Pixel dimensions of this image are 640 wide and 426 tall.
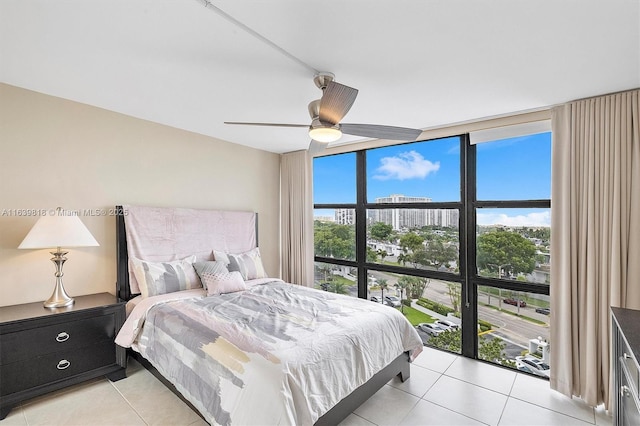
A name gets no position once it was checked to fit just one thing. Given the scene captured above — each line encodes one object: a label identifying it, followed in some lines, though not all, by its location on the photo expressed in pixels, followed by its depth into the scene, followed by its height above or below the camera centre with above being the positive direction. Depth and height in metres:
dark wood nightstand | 2.22 -1.05
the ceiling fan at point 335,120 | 1.79 +0.61
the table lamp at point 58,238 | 2.39 -0.20
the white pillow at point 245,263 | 3.68 -0.62
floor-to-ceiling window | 3.00 -0.31
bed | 1.76 -0.85
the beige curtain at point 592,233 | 2.34 -0.18
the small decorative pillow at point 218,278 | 3.14 -0.69
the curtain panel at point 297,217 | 4.49 -0.07
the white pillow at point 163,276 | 2.99 -0.65
